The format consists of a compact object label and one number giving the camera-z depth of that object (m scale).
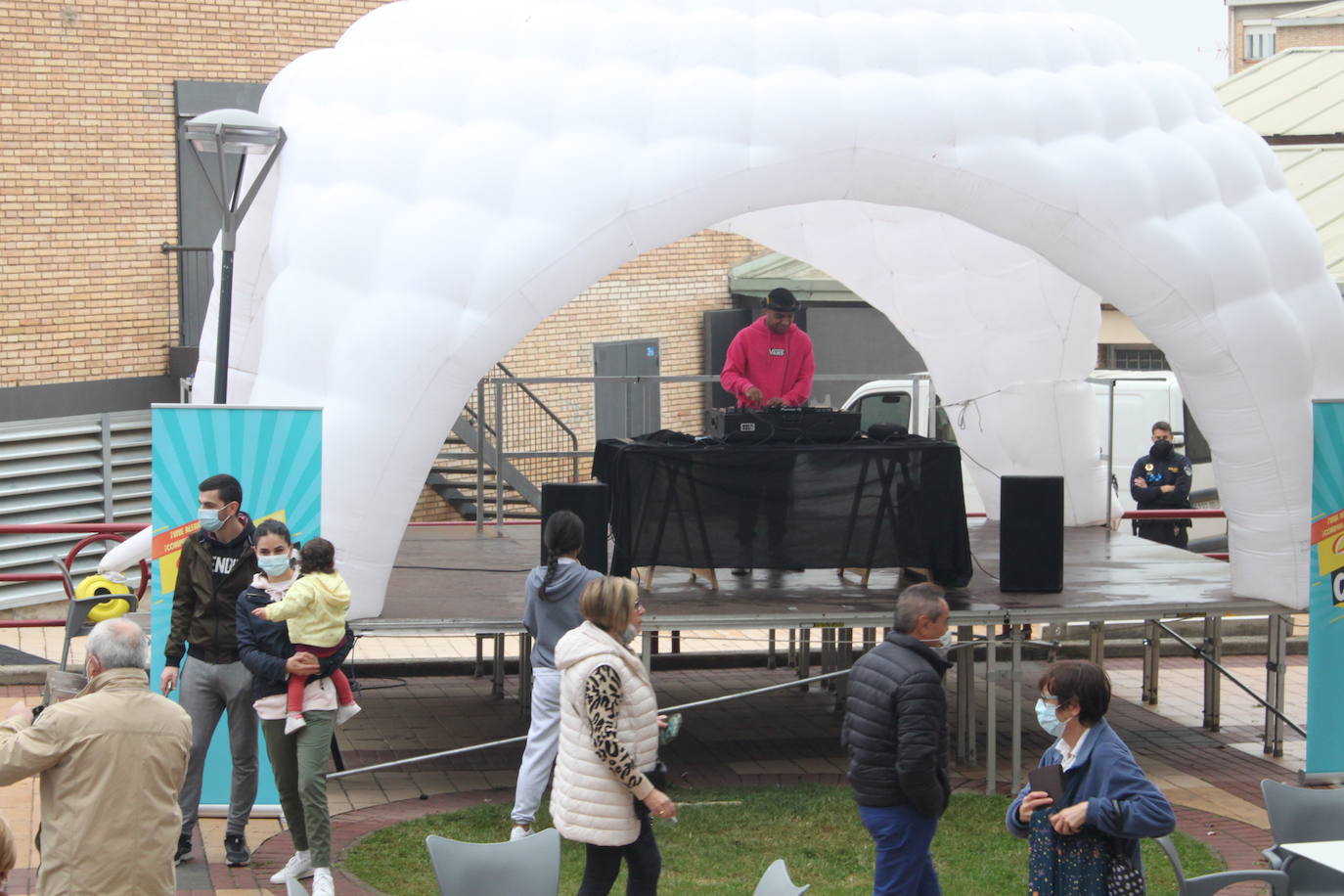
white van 18.89
